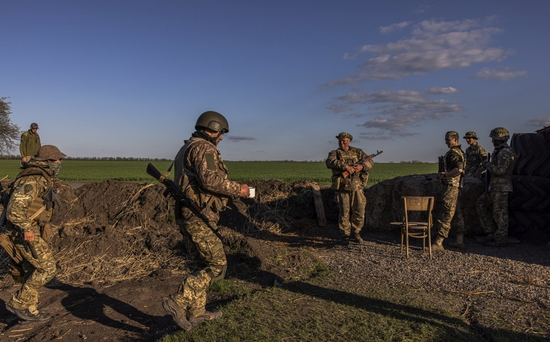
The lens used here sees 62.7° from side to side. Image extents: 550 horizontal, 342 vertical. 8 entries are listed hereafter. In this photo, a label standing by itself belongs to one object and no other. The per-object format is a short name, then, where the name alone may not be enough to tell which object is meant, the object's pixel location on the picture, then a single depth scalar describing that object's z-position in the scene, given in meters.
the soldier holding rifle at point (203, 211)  4.67
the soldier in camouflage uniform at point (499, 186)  9.38
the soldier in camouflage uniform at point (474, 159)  10.98
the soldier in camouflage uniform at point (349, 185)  10.00
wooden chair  8.37
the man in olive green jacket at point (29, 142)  14.34
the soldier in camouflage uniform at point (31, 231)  5.23
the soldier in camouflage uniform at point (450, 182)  9.02
